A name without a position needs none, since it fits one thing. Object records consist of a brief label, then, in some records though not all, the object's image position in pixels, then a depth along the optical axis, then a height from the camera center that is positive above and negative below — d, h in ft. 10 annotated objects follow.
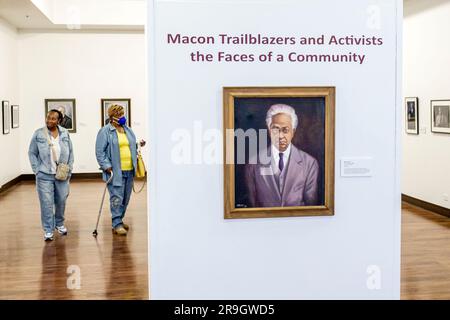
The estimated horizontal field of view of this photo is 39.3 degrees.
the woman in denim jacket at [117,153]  32.17 -0.36
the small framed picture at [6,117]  54.44 +2.57
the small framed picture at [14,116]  58.59 +2.85
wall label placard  14.42 -0.51
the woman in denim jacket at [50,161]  31.60 -0.76
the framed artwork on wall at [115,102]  64.13 +4.19
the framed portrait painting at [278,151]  13.91 -0.14
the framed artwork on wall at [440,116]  40.47 +1.88
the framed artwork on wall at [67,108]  63.40 +3.86
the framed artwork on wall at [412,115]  45.73 +2.21
